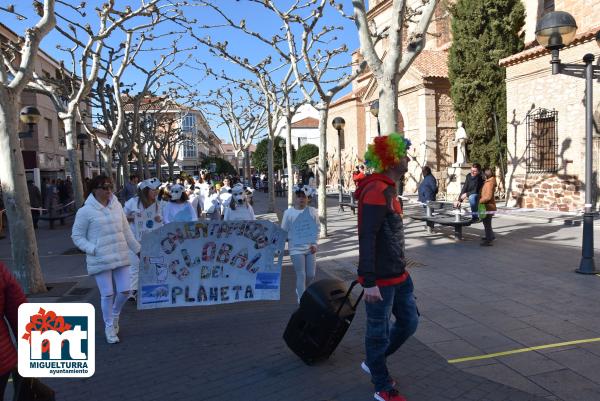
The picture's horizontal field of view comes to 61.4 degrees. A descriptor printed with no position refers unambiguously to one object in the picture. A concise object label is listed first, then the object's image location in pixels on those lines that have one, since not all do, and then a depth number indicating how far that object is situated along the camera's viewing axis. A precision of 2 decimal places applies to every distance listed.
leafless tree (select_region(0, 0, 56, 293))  7.21
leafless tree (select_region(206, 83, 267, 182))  29.91
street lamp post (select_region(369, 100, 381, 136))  16.29
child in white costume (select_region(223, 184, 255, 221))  8.09
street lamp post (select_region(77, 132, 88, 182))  20.45
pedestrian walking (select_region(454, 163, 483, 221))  12.30
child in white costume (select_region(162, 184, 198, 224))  7.76
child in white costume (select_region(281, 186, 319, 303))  6.01
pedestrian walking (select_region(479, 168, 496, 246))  10.48
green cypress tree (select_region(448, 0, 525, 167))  20.70
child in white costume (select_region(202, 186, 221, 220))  11.67
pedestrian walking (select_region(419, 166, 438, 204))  12.88
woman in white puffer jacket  5.04
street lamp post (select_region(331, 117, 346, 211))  18.02
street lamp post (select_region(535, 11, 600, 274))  7.59
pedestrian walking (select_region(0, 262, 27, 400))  2.61
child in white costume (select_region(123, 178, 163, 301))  7.16
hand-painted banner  6.29
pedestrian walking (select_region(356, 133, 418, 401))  3.46
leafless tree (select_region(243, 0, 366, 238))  11.80
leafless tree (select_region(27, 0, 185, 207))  10.35
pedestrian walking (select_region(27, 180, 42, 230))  17.10
